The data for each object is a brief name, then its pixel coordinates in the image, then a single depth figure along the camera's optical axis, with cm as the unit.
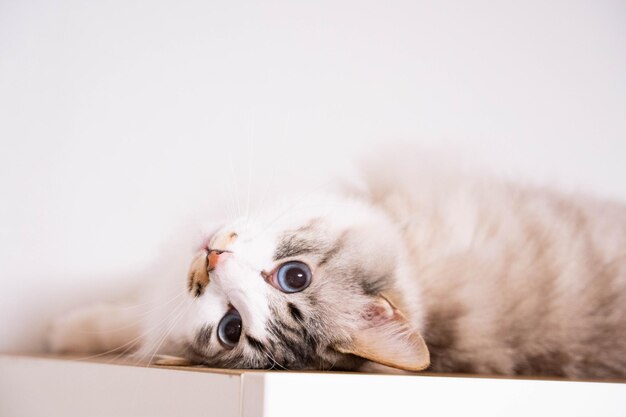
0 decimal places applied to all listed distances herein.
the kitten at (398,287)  41
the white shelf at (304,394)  32
